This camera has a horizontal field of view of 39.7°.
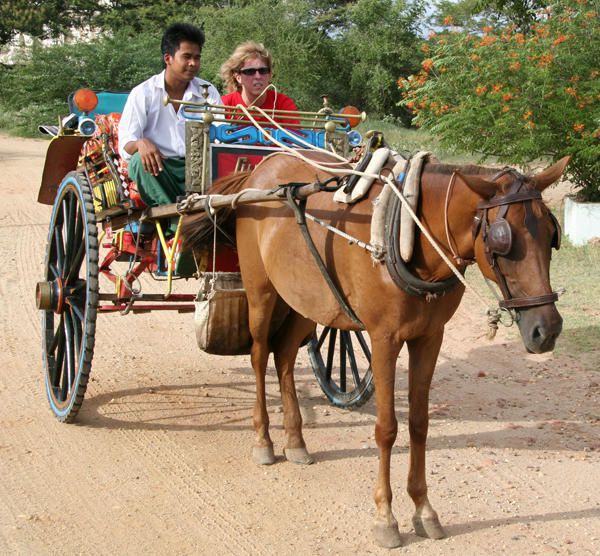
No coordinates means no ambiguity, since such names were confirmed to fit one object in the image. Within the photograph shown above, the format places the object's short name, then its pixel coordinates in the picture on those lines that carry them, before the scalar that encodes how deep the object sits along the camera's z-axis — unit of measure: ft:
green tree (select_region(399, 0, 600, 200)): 34.99
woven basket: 17.06
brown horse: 11.30
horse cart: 17.17
